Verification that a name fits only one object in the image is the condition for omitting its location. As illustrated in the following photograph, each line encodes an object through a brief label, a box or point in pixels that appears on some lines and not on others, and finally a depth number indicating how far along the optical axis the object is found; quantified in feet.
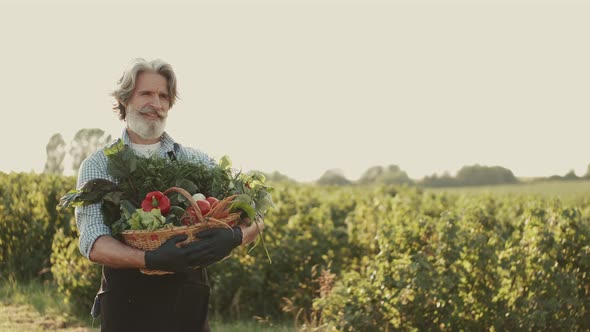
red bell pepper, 12.10
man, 12.19
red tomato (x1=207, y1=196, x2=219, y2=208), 12.39
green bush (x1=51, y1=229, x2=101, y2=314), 29.30
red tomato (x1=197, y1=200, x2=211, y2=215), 12.17
